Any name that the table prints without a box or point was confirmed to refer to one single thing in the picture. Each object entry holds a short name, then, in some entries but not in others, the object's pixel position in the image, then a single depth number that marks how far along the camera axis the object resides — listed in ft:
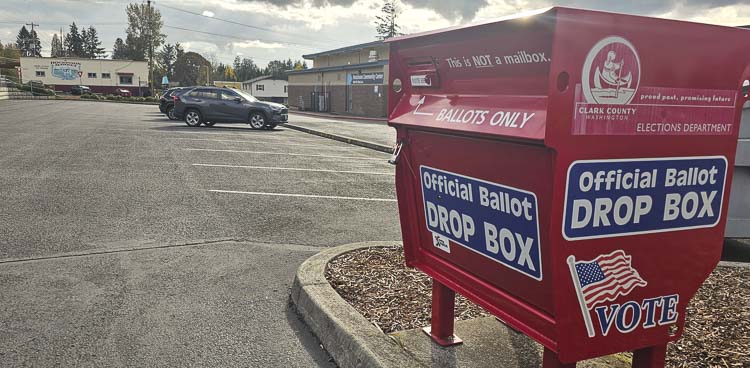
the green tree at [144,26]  283.59
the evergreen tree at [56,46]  425.69
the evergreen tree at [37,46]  479.49
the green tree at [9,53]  335.67
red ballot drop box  5.93
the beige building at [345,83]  114.42
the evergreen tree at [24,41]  471.62
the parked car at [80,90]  208.13
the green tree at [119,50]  389.19
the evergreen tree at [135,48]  291.38
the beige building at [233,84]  268.54
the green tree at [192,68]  323.88
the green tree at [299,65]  446.85
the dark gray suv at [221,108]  63.82
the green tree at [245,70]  450.71
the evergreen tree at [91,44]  446.19
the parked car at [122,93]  215.94
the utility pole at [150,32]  249.47
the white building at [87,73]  238.68
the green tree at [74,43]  440.86
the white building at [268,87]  311.27
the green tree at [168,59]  359.42
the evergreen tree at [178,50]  374.02
